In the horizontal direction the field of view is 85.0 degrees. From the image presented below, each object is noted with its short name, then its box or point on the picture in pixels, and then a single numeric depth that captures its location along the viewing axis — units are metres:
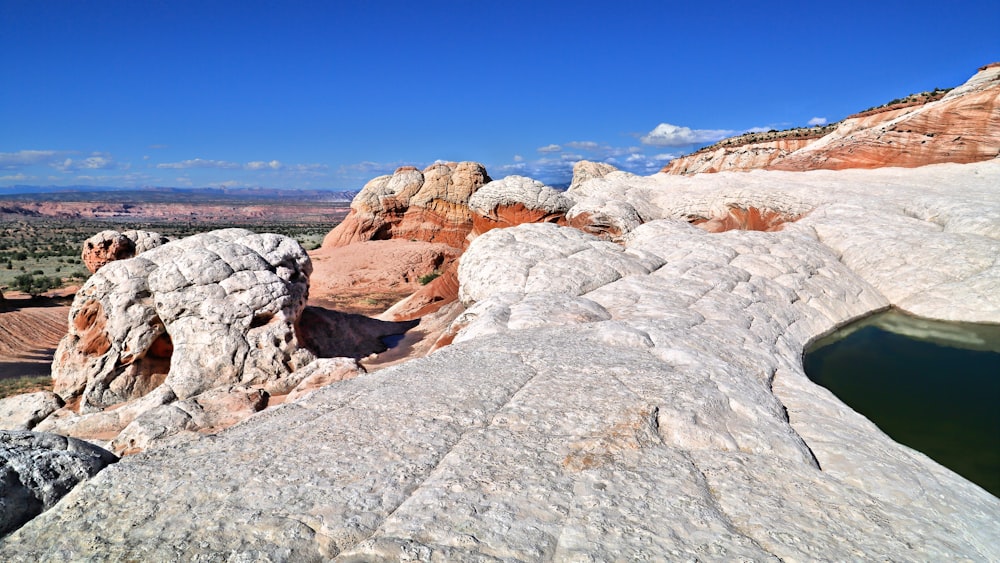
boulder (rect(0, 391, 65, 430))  10.37
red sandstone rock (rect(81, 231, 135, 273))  14.34
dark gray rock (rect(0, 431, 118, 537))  3.80
